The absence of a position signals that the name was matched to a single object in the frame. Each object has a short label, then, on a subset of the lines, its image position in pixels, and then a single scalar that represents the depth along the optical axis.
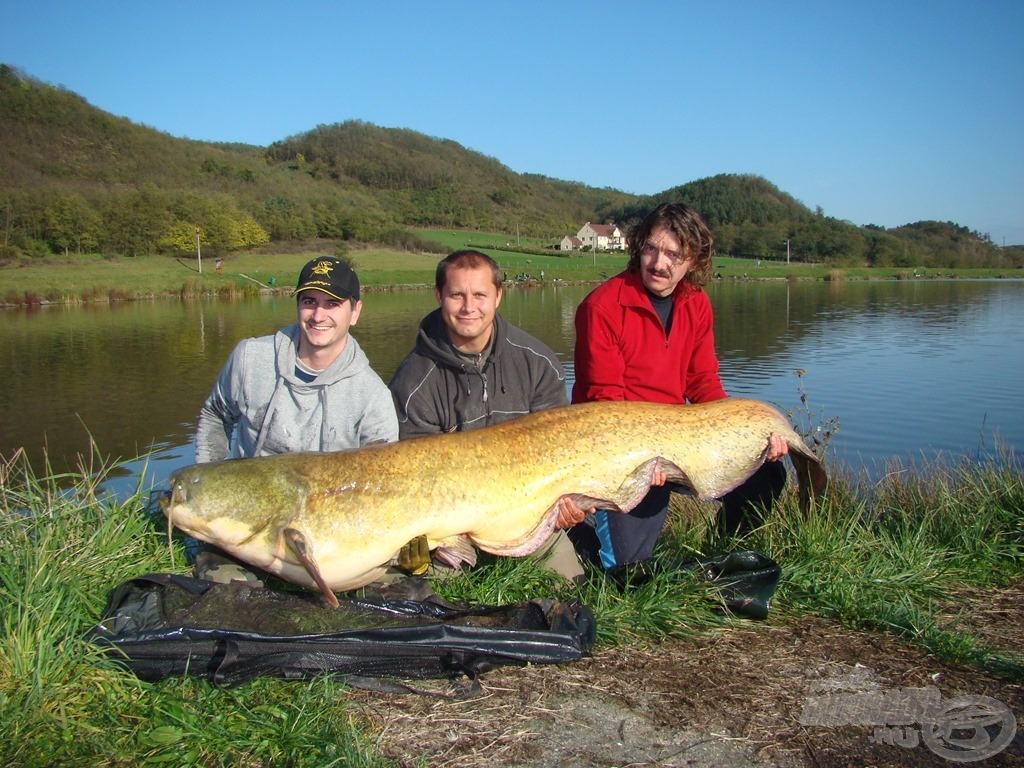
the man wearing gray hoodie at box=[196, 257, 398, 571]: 4.28
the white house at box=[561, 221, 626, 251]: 135.75
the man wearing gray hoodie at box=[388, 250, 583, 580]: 4.48
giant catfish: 3.50
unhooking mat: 3.04
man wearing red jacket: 4.61
